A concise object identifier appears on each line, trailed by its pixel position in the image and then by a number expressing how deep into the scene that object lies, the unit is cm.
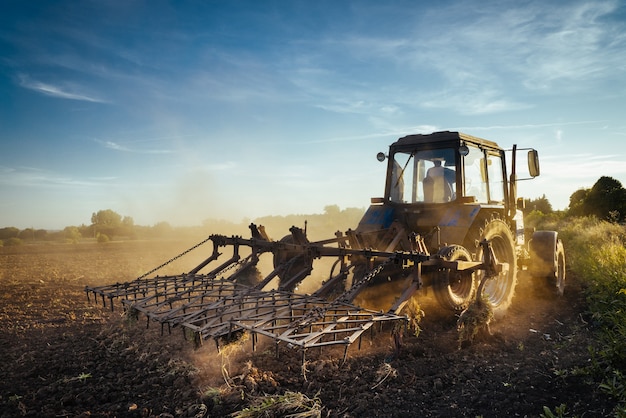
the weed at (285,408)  378
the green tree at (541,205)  2692
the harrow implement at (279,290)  405
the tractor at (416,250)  486
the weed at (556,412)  369
